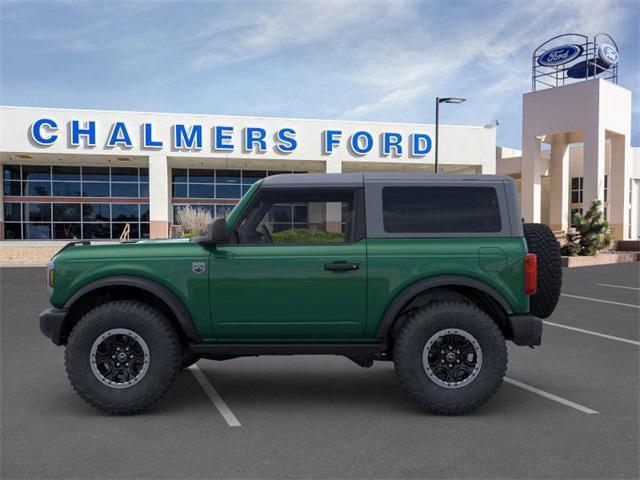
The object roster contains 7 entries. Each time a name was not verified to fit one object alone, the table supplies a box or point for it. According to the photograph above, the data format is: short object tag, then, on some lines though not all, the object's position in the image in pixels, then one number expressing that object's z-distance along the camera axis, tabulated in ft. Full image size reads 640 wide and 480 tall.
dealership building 96.32
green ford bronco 15.34
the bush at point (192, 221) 83.76
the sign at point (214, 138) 94.43
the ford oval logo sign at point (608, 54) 103.14
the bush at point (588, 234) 76.48
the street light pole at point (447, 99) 76.48
